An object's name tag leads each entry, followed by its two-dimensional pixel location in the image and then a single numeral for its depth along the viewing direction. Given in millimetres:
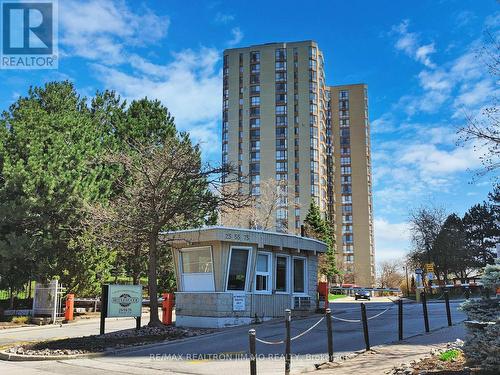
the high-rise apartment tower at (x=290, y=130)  107688
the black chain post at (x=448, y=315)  16509
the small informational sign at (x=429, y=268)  37528
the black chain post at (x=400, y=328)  13750
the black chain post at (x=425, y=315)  15243
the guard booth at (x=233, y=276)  20025
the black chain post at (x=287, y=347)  10055
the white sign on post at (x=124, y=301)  16969
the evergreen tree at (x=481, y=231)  58156
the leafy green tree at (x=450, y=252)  48938
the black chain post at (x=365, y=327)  12078
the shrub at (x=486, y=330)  7023
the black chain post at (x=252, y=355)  8922
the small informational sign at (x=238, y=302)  20123
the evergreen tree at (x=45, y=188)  25781
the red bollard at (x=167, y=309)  20734
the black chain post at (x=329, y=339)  11320
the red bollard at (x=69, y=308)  25375
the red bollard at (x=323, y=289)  23898
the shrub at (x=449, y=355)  9266
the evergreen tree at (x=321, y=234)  60272
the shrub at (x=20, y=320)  25078
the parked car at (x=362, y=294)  47938
